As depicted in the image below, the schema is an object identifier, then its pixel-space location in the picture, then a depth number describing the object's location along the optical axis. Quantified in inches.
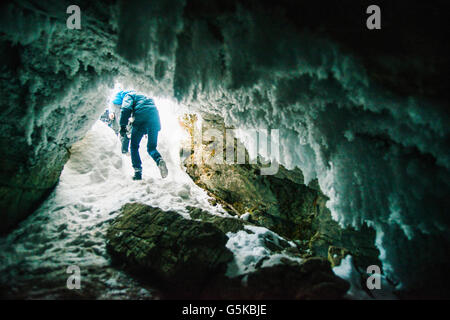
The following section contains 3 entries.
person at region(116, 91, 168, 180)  205.6
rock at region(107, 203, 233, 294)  118.3
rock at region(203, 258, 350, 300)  96.5
